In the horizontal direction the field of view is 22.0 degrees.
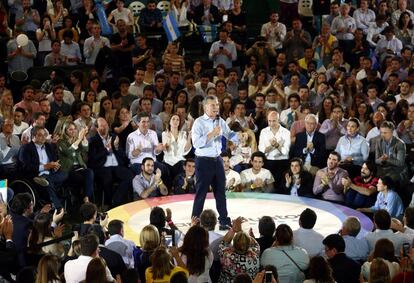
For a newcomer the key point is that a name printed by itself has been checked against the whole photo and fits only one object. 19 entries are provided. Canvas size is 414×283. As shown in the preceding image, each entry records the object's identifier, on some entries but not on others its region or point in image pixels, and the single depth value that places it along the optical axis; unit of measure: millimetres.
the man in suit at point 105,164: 13352
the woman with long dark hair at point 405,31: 18219
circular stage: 11539
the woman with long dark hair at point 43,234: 9680
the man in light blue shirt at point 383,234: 10008
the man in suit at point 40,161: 12734
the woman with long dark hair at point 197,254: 9070
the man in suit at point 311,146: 13695
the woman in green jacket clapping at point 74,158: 13086
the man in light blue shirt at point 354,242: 9906
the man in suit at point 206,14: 17984
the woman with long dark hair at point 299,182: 13039
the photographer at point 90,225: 9781
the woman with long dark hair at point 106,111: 14289
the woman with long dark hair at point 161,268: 8641
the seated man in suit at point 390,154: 13133
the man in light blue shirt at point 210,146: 10750
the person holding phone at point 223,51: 17062
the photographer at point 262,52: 17047
